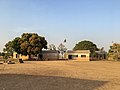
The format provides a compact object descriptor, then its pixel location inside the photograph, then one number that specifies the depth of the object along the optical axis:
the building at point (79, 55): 35.67
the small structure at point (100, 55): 44.28
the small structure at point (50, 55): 35.50
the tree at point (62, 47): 45.75
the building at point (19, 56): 34.35
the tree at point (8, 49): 37.71
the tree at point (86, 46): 48.71
